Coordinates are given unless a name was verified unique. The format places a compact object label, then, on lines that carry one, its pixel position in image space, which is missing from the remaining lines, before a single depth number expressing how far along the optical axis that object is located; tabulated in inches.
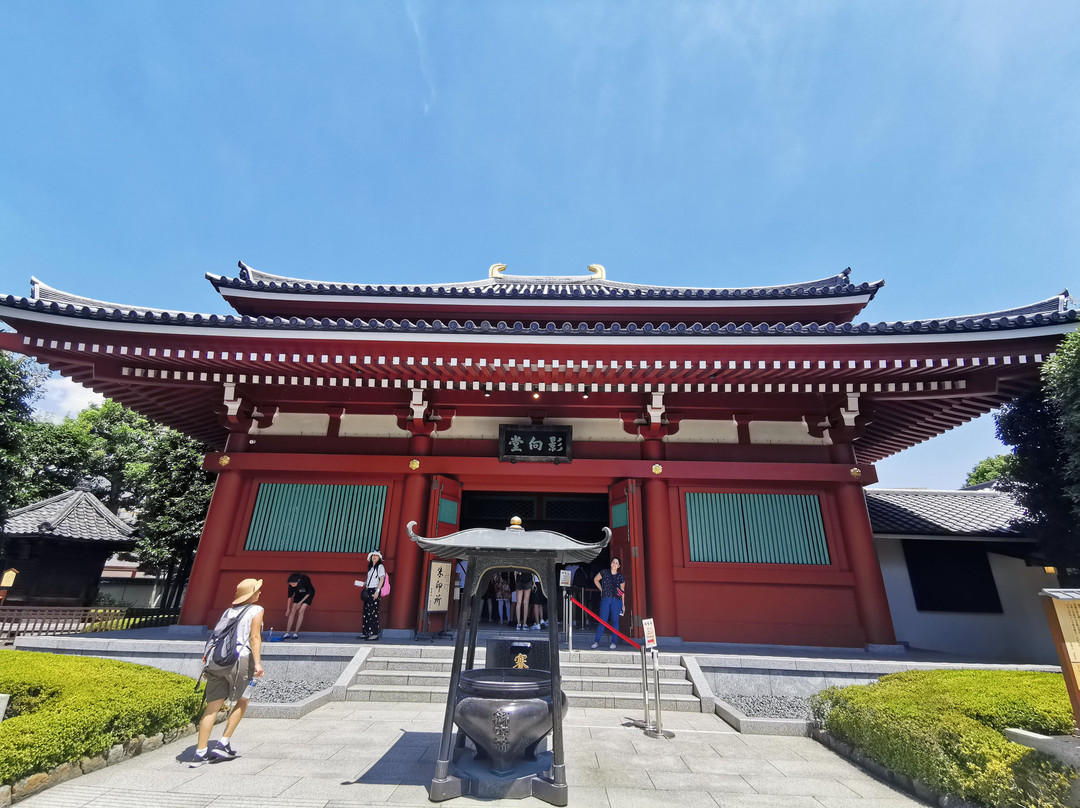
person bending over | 348.8
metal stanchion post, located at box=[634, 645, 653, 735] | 230.3
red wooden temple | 315.6
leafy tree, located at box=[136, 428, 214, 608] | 672.4
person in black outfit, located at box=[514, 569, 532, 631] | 435.8
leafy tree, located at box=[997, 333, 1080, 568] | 299.6
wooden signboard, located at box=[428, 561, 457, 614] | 364.8
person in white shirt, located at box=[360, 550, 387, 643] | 339.3
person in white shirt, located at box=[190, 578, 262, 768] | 182.1
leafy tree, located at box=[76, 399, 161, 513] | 989.2
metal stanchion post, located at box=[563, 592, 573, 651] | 308.7
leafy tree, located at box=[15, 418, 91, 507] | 915.4
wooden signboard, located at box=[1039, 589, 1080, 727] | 150.1
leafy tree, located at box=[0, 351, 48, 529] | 486.0
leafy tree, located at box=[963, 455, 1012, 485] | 1179.0
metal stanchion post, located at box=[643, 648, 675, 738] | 221.5
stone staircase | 271.0
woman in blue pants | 348.2
